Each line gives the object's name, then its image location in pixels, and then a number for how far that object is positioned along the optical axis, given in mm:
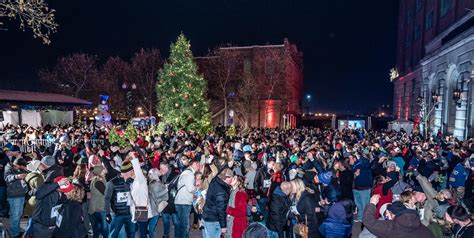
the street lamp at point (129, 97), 27028
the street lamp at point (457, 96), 20069
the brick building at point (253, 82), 36938
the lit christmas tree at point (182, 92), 28406
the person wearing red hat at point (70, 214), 5090
